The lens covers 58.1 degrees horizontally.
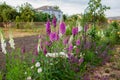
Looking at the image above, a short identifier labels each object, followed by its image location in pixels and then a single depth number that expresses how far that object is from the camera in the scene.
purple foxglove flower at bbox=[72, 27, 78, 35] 1.70
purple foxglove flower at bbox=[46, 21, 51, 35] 1.44
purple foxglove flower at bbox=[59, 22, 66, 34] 1.43
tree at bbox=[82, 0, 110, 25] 4.64
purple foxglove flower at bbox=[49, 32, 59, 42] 1.44
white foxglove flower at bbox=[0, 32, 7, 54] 1.36
